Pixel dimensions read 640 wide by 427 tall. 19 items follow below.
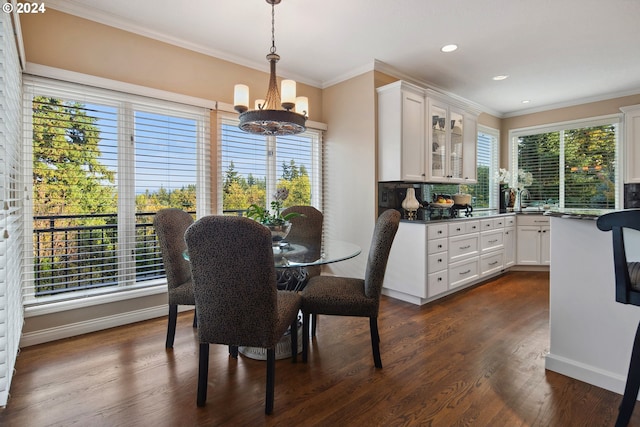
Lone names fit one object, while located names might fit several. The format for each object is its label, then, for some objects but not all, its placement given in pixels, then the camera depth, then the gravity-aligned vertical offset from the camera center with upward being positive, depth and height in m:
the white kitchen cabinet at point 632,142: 4.17 +0.89
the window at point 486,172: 5.43 +0.67
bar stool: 1.35 -0.33
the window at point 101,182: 2.50 +0.25
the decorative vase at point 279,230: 2.30 -0.14
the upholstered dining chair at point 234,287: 1.58 -0.39
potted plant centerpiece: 2.31 -0.07
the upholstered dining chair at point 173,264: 2.39 -0.41
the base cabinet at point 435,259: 3.45 -0.56
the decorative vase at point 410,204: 3.82 +0.08
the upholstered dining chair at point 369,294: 2.10 -0.56
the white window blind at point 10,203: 1.60 +0.05
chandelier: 2.11 +0.65
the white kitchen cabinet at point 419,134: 3.59 +0.90
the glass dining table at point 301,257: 2.04 -0.31
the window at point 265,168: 3.49 +0.51
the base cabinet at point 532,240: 4.96 -0.46
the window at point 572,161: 4.73 +0.78
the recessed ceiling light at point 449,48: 3.23 +1.65
